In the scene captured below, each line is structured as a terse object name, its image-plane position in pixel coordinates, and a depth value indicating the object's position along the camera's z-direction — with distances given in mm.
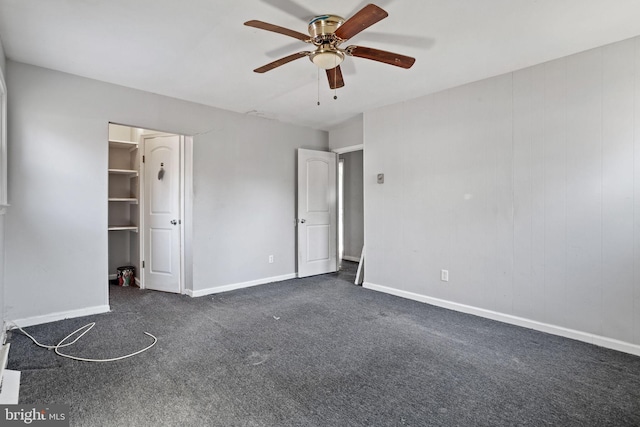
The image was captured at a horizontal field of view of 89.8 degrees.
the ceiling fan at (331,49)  2094
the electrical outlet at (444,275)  3602
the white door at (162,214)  4188
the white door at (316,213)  5012
